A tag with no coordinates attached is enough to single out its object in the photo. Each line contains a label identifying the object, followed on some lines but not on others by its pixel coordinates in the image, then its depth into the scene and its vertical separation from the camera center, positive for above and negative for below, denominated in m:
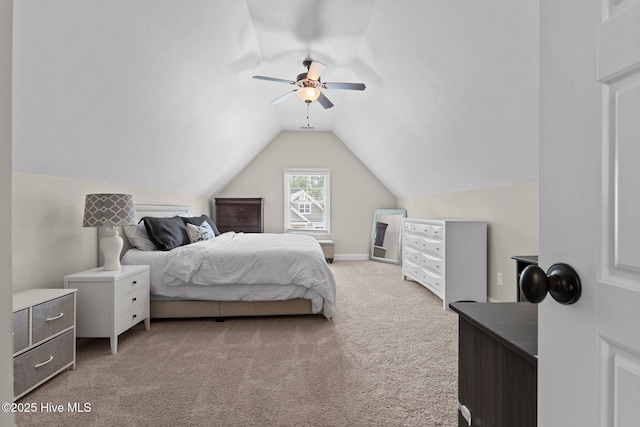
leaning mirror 6.18 -0.44
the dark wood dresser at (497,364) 0.67 -0.36
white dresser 3.42 -0.52
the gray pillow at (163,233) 3.23 -0.22
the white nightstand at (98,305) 2.30 -0.69
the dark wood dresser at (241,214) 6.27 -0.03
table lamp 2.46 -0.04
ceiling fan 3.27 +1.40
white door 0.43 +0.01
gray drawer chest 1.70 -0.74
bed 2.93 -0.66
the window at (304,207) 6.90 +0.13
